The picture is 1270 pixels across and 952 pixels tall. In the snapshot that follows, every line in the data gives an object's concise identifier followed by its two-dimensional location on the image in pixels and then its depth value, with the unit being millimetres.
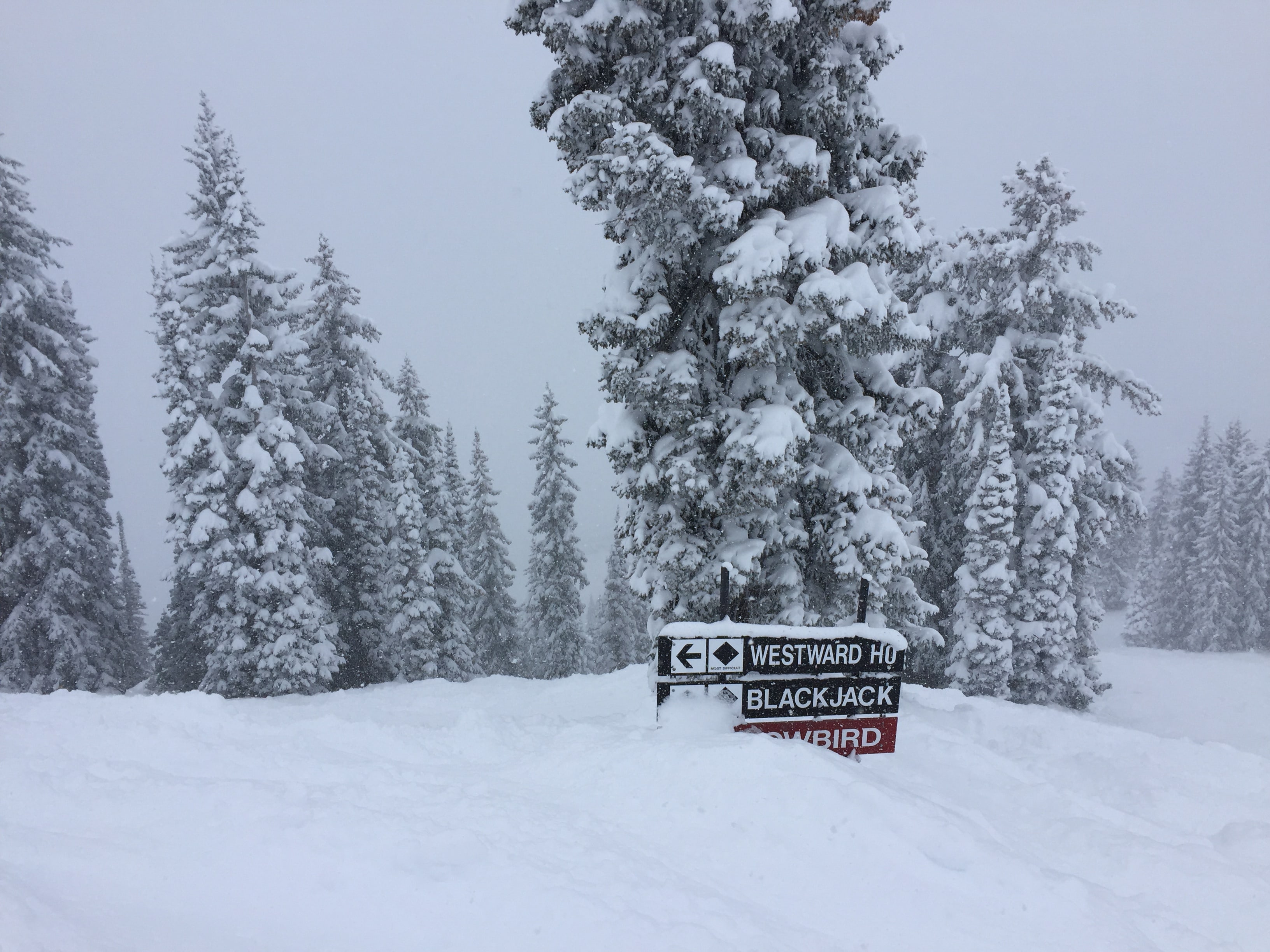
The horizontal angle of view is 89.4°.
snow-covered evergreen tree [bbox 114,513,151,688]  28172
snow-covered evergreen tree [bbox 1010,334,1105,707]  17391
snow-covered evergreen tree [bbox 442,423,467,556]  25797
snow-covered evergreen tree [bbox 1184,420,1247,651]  37594
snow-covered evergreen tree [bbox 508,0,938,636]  8500
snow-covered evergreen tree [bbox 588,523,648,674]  33438
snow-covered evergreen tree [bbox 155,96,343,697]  17109
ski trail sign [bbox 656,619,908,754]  6992
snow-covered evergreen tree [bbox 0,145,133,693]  17922
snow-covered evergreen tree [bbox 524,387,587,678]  29969
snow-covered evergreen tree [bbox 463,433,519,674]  31266
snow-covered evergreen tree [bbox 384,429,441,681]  22250
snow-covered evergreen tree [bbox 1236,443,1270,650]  37688
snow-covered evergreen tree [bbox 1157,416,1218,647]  40750
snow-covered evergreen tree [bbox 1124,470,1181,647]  43656
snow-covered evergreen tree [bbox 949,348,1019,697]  17438
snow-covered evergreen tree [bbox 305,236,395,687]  22703
